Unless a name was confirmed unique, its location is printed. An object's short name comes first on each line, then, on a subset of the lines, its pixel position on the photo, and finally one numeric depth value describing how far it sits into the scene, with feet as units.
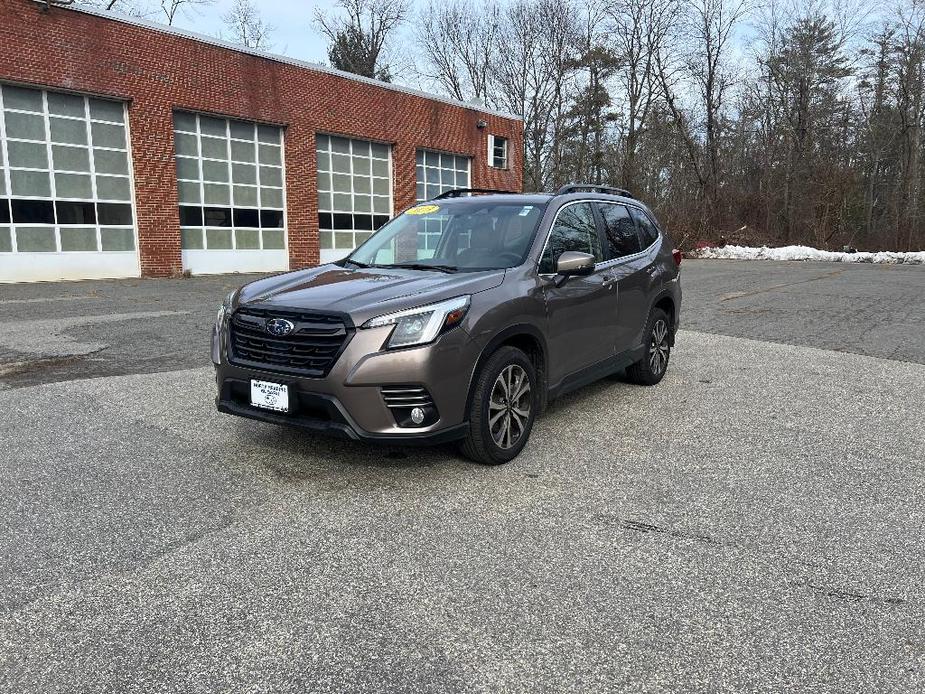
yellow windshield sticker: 18.56
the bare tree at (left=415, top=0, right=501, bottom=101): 157.99
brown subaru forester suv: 12.52
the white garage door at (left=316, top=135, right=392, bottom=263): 82.12
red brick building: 57.98
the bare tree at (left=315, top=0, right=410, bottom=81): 146.61
